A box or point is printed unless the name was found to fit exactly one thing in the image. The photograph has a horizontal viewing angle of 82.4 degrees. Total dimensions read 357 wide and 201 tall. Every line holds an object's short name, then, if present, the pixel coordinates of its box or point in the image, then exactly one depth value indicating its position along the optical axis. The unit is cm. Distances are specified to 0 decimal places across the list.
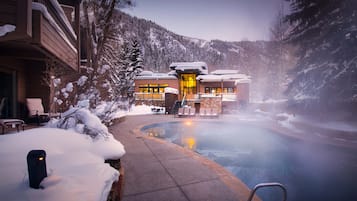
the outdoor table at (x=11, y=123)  485
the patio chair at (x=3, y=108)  701
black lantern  198
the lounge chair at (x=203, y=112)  1544
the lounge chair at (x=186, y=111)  1530
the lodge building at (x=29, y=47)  331
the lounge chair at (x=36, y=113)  729
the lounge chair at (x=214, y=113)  1512
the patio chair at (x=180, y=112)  1512
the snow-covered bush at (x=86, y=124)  369
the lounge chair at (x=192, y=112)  1543
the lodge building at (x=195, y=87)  1938
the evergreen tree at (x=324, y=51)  867
